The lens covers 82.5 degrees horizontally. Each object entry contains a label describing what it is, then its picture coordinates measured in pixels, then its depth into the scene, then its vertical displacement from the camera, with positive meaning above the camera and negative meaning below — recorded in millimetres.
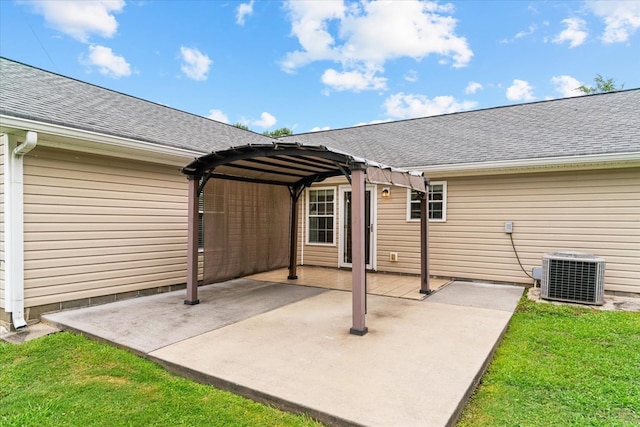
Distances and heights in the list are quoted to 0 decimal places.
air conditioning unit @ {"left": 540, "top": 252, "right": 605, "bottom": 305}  5391 -952
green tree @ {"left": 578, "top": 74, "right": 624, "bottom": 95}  23609 +8405
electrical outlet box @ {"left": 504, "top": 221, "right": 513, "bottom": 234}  6703 -227
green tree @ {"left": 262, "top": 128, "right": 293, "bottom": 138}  28688 +6649
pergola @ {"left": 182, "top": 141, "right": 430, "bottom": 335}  4051 +560
